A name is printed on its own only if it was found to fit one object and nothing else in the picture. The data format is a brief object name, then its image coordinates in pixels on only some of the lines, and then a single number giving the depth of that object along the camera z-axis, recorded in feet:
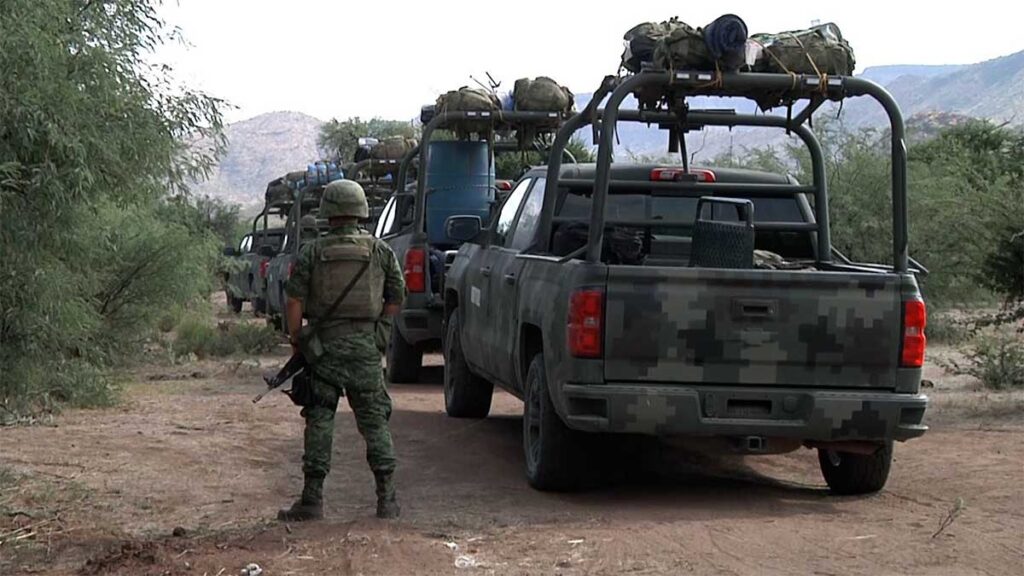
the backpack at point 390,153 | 63.98
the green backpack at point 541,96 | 46.42
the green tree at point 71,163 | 28.76
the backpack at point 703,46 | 24.29
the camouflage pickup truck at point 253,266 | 80.74
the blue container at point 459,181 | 47.03
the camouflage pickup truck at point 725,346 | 23.40
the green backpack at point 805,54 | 25.68
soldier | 23.56
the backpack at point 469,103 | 46.24
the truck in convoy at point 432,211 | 42.83
